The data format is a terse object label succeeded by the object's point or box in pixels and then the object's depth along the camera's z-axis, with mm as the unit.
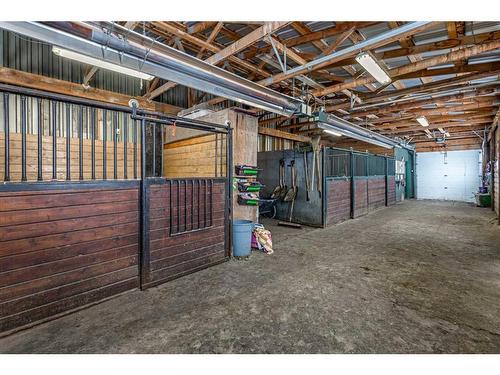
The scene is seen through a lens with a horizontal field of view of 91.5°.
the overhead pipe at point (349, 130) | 5520
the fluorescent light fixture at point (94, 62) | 2709
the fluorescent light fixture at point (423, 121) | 6770
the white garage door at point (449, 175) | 11297
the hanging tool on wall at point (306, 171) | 5800
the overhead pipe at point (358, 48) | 2461
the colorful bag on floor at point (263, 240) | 3830
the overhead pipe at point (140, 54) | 2115
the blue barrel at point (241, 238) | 3555
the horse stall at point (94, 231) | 1882
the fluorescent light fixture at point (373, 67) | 3003
